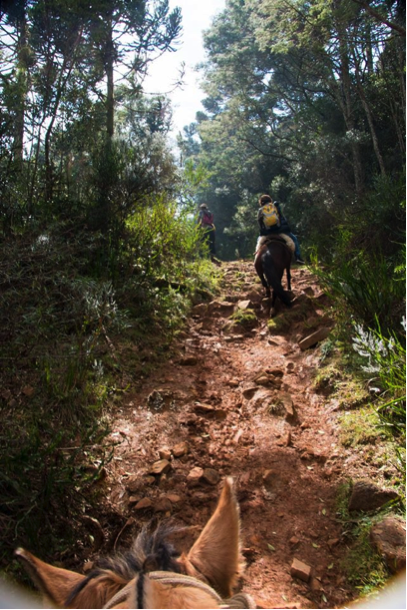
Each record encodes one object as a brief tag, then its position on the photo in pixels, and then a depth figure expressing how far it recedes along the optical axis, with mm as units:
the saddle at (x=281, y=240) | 7062
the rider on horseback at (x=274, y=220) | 7129
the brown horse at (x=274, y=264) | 6512
